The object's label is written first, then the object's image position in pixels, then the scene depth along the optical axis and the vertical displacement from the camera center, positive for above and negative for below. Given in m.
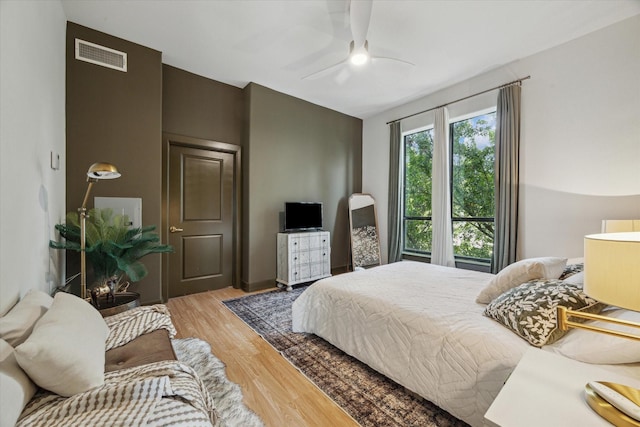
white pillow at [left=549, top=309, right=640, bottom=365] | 1.05 -0.57
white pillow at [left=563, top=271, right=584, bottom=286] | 1.49 -0.40
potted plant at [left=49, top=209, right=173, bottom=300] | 2.03 -0.27
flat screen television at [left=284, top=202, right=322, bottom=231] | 4.02 -0.08
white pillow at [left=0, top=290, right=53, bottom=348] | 0.96 -0.44
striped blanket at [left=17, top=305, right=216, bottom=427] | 0.79 -0.64
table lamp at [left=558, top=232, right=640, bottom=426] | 0.71 -0.20
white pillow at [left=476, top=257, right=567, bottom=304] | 1.62 -0.39
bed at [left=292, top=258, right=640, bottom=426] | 1.29 -0.71
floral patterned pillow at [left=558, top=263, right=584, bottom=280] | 1.80 -0.41
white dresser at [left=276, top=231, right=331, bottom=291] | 3.83 -0.71
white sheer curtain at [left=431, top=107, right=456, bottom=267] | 3.74 +0.23
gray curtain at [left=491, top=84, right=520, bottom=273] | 3.09 +0.44
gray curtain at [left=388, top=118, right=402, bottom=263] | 4.47 +0.29
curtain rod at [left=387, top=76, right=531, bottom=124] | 3.08 +1.57
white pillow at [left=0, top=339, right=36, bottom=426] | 0.71 -0.53
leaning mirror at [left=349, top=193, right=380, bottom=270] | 4.71 -0.36
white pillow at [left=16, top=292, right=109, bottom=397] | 0.84 -0.51
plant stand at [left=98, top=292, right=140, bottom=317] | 1.92 -0.73
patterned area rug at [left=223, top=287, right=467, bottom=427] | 1.48 -1.16
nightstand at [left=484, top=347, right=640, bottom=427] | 0.74 -0.58
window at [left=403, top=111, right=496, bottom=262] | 3.52 +0.36
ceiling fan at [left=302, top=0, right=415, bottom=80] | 2.04 +1.58
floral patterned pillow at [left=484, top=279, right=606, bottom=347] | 1.26 -0.49
